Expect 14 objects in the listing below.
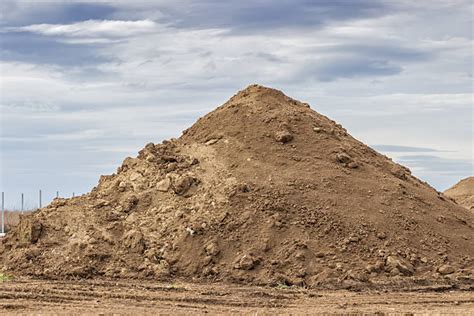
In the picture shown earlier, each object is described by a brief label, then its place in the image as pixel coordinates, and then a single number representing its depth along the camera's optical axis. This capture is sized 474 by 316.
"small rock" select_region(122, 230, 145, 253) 18.88
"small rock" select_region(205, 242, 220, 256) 18.25
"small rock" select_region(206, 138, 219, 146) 21.62
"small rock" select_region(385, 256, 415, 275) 17.77
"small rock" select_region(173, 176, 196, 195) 20.12
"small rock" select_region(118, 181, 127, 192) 21.02
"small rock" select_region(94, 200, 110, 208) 20.56
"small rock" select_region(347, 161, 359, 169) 20.91
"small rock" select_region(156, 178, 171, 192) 20.41
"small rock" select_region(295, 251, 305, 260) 17.84
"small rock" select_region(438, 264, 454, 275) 18.03
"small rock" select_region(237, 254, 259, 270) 17.84
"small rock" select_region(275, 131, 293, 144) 21.05
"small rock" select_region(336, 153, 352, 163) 20.94
